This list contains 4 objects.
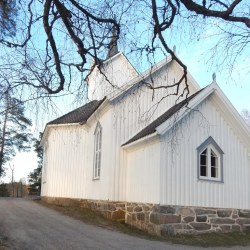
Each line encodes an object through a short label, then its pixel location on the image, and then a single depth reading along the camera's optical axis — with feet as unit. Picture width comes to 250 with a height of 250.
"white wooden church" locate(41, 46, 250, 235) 51.12
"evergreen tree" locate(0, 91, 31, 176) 141.95
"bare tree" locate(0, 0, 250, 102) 25.79
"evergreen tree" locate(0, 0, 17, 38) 25.45
